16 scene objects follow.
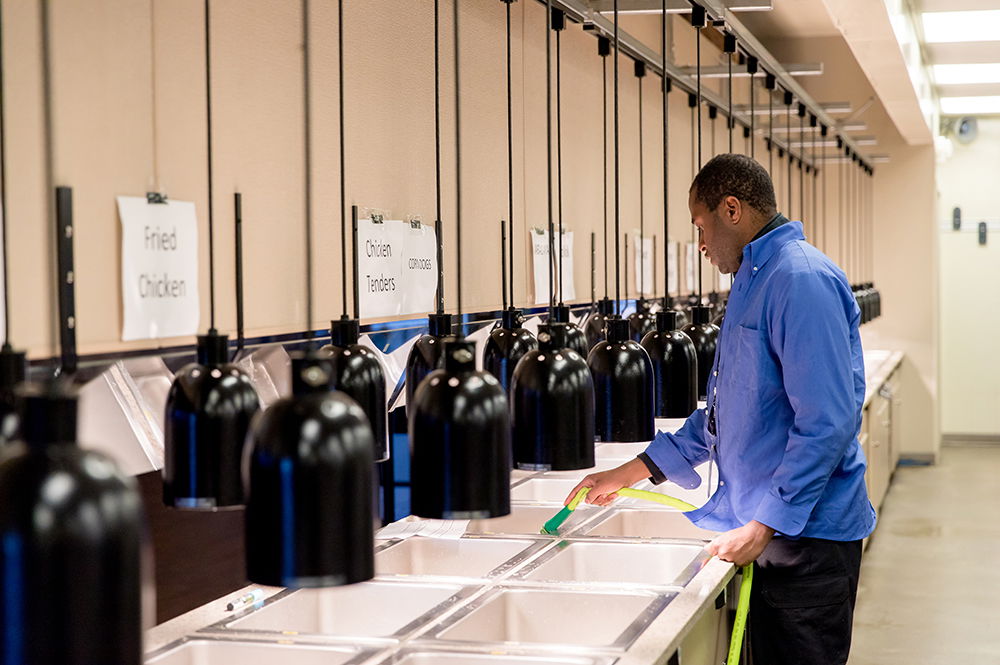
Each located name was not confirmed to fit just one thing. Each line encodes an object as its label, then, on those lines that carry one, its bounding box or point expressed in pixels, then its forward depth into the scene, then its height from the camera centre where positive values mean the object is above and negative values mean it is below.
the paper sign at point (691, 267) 6.17 +0.21
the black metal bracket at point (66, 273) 1.80 +0.07
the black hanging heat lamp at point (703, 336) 3.03 -0.07
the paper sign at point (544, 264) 3.97 +0.16
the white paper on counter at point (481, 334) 3.46 -0.07
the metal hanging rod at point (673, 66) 3.06 +0.77
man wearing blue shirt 2.78 -0.27
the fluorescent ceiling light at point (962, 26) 6.54 +1.54
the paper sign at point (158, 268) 1.98 +0.08
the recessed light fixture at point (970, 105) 10.23 +1.72
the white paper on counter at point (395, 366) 2.93 -0.13
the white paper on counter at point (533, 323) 3.88 -0.04
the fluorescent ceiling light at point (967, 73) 8.32 +1.63
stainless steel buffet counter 2.29 -0.64
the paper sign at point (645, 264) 5.13 +0.19
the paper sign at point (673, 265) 5.77 +0.20
